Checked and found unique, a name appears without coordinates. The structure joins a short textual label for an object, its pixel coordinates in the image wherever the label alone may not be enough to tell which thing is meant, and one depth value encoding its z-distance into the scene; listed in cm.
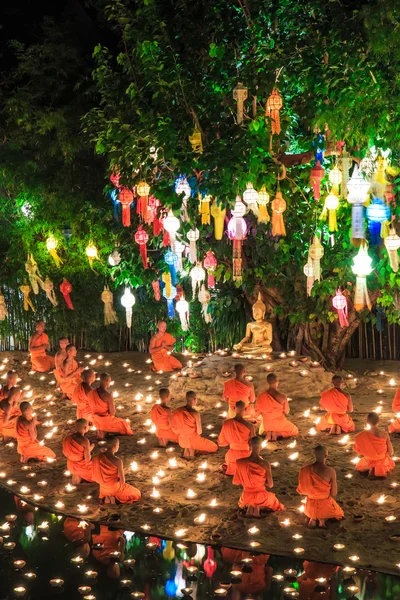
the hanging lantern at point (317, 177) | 947
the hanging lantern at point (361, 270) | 895
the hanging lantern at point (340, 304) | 1209
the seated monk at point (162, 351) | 1374
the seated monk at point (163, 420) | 977
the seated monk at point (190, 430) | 926
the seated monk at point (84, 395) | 1059
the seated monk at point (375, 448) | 821
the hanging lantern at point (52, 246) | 1479
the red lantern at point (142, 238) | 1144
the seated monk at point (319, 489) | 725
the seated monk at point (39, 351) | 1445
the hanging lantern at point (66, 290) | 1517
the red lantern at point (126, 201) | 1092
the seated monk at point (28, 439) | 954
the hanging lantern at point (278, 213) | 988
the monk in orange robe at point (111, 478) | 805
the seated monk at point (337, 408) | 980
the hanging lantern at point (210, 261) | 1202
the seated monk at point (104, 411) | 1023
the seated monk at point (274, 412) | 960
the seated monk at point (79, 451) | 865
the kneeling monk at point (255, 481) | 750
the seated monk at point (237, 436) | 850
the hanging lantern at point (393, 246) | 888
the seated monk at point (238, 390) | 997
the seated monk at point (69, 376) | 1247
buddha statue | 1277
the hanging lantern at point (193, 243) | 1119
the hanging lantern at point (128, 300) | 1296
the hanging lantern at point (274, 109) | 962
